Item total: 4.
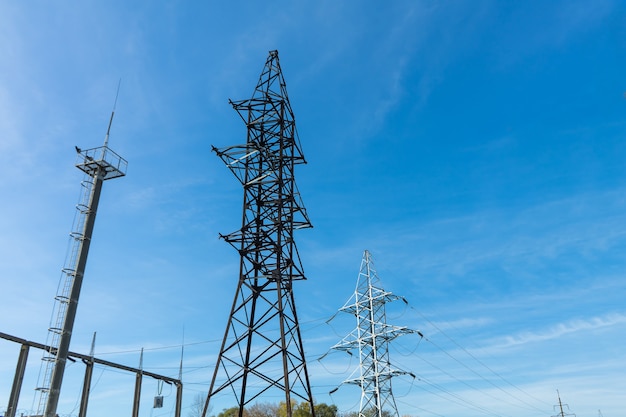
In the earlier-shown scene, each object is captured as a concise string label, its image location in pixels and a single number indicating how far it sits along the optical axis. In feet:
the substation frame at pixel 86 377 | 79.99
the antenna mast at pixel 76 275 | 76.23
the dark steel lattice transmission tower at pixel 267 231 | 79.92
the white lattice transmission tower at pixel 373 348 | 140.05
